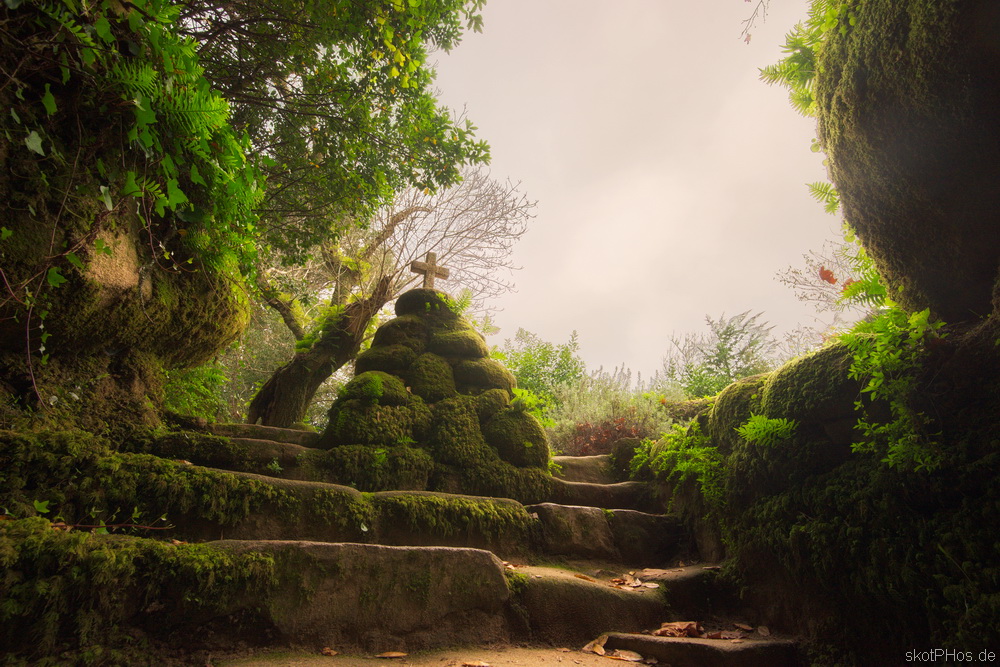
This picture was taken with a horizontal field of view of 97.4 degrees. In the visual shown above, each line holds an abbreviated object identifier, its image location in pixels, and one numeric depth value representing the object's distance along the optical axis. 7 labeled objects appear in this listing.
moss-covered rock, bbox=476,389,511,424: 5.08
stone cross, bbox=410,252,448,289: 6.98
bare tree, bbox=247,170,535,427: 7.11
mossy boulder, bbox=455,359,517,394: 5.46
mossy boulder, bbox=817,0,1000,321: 2.25
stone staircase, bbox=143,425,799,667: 2.38
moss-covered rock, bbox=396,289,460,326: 6.23
